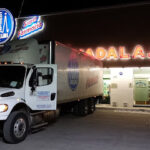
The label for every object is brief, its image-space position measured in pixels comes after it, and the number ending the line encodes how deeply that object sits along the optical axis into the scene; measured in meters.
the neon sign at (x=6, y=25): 16.14
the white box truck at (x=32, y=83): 7.44
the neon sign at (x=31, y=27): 18.83
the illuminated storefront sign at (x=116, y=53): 16.31
